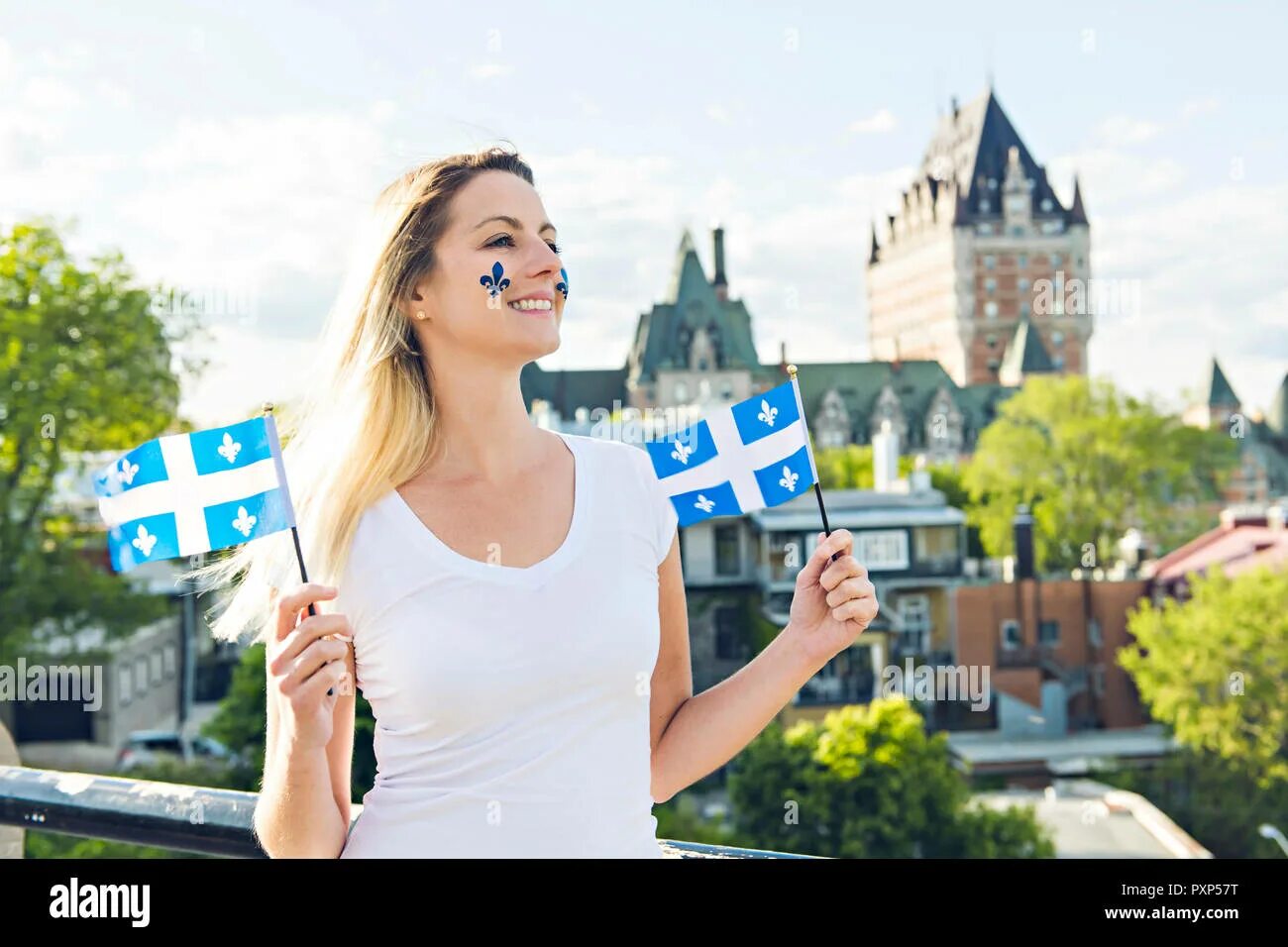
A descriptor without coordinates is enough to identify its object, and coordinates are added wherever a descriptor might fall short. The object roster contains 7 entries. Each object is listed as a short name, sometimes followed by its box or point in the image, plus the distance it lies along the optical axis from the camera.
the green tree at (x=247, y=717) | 22.94
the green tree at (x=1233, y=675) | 28.48
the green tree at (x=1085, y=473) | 46.34
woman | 1.88
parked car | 27.52
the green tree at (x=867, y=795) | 23.64
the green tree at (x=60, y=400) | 23.30
